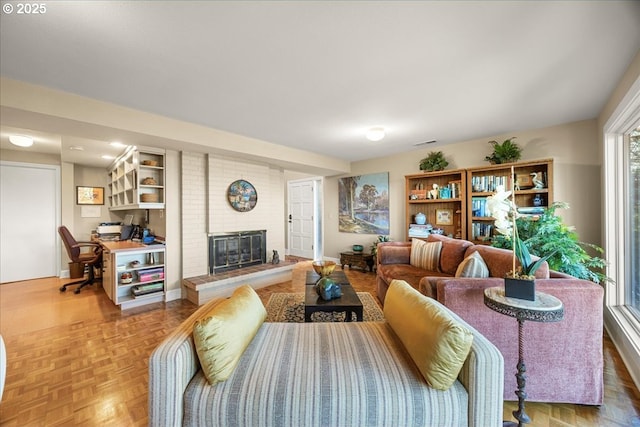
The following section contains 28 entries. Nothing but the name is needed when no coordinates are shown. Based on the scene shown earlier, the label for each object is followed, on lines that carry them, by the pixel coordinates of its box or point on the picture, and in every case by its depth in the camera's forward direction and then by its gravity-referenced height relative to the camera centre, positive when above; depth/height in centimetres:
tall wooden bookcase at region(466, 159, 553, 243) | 320 +33
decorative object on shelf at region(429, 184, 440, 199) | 412 +34
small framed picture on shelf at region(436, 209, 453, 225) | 414 -7
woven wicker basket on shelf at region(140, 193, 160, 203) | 331 +23
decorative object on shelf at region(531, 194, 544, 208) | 327 +14
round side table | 120 -49
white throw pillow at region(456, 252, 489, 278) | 203 -48
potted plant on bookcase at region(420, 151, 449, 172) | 407 +85
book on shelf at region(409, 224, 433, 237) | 419 -30
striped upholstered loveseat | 99 -75
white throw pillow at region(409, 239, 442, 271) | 315 -56
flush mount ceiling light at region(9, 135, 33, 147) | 328 +103
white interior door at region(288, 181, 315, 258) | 649 -13
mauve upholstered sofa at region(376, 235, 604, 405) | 144 -76
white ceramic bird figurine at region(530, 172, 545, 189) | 322 +42
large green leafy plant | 241 -36
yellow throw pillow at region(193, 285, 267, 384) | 105 -57
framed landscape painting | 502 +20
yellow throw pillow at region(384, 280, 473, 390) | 100 -56
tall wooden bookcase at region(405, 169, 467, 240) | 388 +17
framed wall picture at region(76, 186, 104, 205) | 480 +39
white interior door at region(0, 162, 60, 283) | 415 -9
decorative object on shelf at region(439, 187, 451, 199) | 400 +32
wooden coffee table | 209 -79
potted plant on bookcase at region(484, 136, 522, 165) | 336 +83
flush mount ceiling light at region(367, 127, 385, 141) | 318 +104
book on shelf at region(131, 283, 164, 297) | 321 -100
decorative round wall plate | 394 +30
